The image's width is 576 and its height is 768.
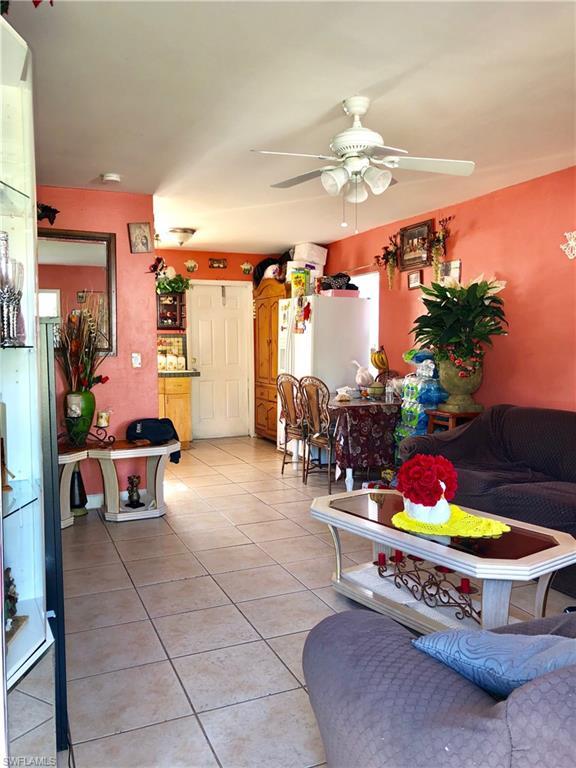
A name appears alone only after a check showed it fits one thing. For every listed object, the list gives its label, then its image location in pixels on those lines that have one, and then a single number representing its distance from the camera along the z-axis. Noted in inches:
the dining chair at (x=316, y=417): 204.5
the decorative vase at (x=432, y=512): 100.9
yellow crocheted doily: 98.9
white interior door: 307.6
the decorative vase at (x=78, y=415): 164.7
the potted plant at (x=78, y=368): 165.5
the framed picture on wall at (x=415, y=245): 205.0
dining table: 198.4
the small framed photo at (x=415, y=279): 210.2
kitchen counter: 280.2
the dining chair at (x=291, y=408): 222.5
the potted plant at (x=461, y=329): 163.0
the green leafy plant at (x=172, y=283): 280.5
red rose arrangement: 97.9
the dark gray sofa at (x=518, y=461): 123.1
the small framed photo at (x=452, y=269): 192.7
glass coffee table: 86.9
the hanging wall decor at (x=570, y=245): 153.6
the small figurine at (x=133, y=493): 175.5
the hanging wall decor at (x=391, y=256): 222.2
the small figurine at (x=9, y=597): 62.1
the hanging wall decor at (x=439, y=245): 197.5
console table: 163.0
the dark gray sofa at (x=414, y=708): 33.3
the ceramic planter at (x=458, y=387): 170.4
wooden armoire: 289.0
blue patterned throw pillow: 40.1
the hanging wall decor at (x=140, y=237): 180.9
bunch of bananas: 226.2
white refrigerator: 234.8
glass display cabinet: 61.1
